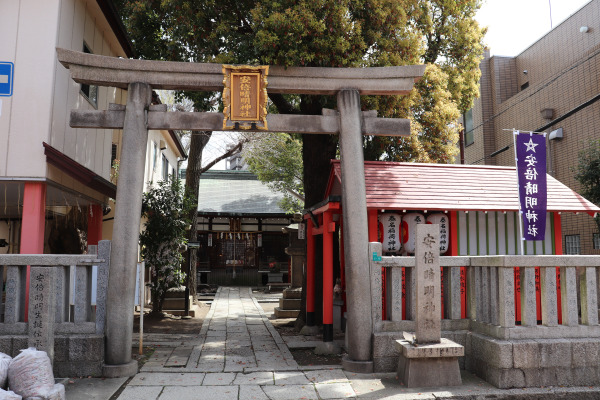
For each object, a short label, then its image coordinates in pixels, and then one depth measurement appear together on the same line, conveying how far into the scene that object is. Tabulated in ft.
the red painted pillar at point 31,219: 28.99
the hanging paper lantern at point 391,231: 33.12
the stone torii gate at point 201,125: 24.40
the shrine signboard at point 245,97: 26.53
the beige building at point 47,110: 29.09
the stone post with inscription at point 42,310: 20.99
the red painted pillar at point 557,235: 34.14
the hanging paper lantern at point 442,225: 33.55
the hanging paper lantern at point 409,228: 33.40
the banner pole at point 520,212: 29.72
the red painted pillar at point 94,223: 42.50
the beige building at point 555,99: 53.21
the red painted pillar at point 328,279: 31.86
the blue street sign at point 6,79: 19.25
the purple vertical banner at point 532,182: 30.01
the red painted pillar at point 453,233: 33.37
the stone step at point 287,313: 49.03
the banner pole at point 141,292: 28.37
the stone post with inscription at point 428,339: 22.30
